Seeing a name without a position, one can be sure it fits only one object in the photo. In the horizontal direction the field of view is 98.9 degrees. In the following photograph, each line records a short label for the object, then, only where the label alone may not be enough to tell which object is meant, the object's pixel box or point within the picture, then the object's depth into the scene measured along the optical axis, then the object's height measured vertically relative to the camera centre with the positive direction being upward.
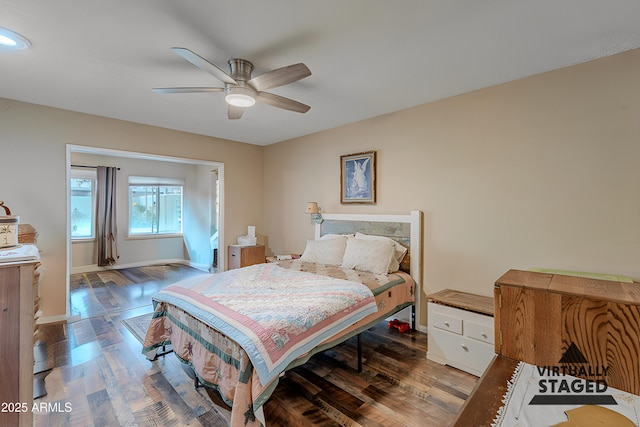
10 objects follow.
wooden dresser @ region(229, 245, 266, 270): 4.59 -0.73
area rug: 2.97 -1.33
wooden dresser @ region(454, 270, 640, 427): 0.84 -0.39
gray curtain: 5.80 -0.05
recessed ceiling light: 1.80 +1.17
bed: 1.59 -0.70
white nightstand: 2.26 -1.02
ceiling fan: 1.86 +0.97
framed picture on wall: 3.58 +0.49
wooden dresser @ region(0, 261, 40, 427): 1.29 -0.63
